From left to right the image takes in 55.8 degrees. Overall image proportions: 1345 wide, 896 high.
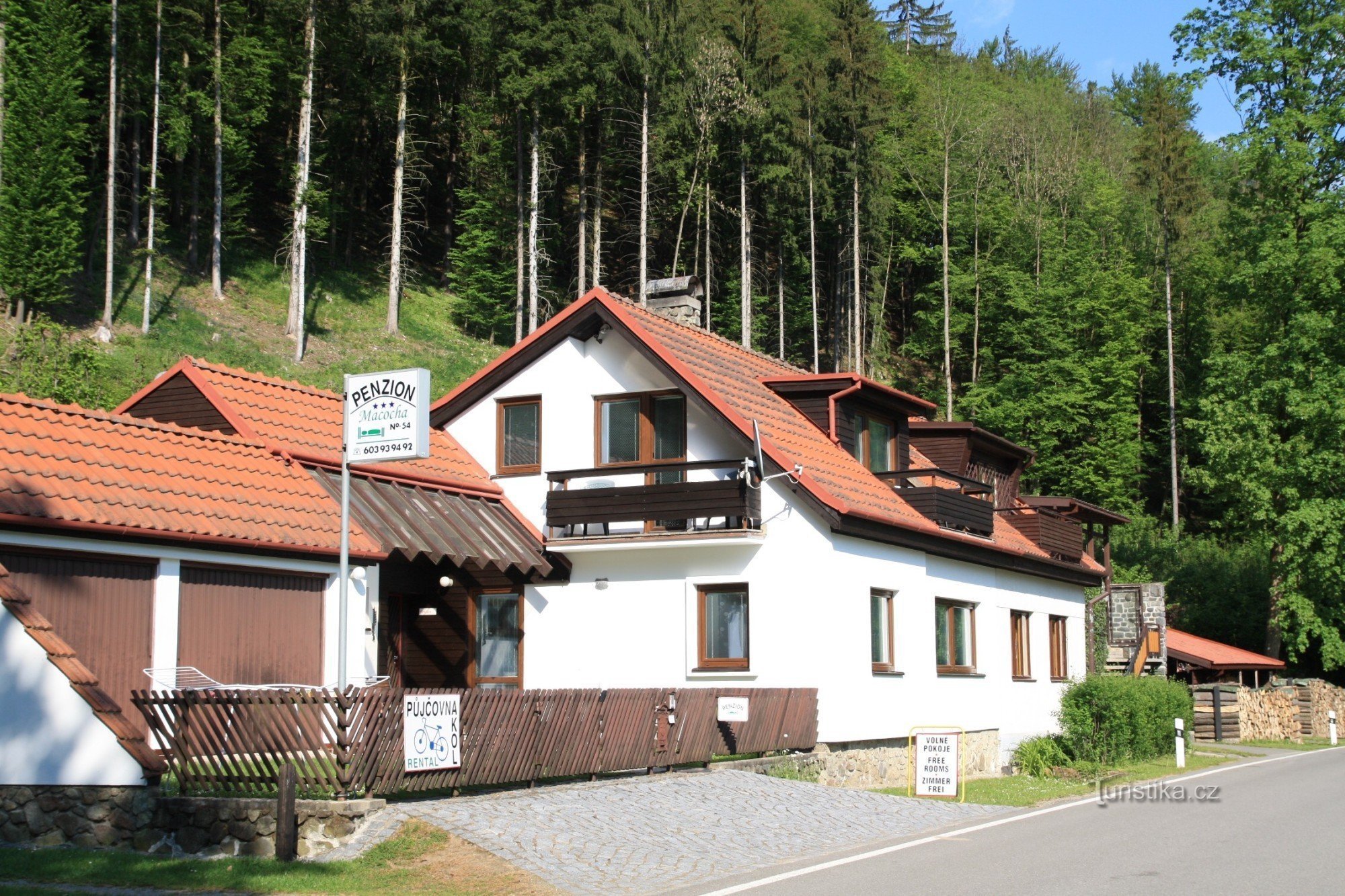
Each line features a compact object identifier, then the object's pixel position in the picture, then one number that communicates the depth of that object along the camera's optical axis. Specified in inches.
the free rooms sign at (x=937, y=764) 687.7
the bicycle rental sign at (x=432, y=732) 492.4
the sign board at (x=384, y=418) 534.0
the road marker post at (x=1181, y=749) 929.9
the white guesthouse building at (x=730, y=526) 787.4
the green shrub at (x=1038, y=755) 979.3
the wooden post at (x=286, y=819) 453.7
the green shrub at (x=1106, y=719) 963.3
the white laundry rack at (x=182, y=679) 601.9
